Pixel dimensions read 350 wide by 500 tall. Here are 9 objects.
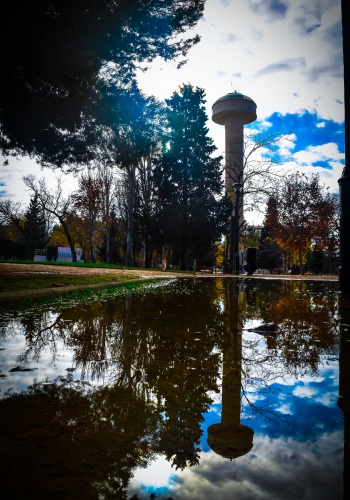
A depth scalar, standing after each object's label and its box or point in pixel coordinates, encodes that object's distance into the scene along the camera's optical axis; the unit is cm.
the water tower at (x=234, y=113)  7669
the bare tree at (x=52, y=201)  4638
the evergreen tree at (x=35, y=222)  6378
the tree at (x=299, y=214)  3709
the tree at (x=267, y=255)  7388
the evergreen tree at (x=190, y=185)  3697
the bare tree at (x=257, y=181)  3047
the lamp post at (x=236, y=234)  2545
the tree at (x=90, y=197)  4269
